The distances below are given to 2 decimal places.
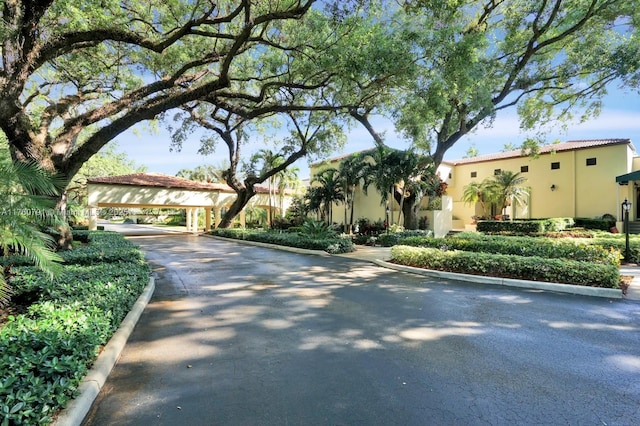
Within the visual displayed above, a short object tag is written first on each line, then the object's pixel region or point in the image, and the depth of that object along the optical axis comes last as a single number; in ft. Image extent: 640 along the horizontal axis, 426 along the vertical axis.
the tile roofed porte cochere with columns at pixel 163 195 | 76.23
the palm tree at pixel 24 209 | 13.67
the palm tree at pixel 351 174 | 71.15
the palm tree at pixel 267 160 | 81.25
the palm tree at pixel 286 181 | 88.78
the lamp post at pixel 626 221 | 35.40
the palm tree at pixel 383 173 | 62.28
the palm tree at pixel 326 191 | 75.10
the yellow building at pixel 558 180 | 68.44
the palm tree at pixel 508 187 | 75.15
